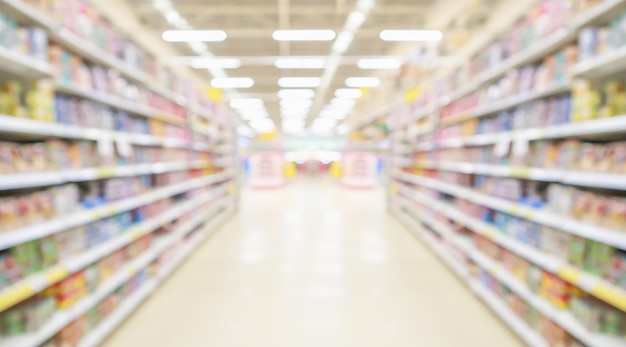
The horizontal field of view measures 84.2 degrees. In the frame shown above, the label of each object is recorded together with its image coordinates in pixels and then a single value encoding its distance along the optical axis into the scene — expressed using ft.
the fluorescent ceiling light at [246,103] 60.82
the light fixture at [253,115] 79.33
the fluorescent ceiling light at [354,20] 24.55
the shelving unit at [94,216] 5.77
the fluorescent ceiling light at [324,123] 99.19
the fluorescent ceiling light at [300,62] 32.01
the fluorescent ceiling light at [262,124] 97.72
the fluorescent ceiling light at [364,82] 42.47
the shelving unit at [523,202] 5.83
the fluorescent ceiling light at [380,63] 31.68
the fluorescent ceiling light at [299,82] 41.42
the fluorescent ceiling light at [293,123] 97.30
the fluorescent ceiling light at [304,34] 21.93
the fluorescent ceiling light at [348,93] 53.45
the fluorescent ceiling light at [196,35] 22.91
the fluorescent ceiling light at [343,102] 63.44
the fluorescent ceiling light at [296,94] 51.08
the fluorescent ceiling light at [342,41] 29.27
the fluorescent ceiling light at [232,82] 43.35
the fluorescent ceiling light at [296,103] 59.87
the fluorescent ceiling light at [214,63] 33.38
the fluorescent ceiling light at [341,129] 112.27
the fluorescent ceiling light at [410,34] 22.43
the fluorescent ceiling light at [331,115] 82.15
